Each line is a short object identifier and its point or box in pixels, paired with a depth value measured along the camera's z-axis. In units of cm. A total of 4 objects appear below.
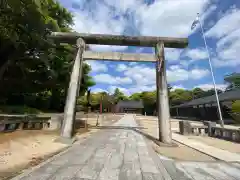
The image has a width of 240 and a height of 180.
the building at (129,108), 7400
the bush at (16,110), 1909
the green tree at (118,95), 9030
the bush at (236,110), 1609
